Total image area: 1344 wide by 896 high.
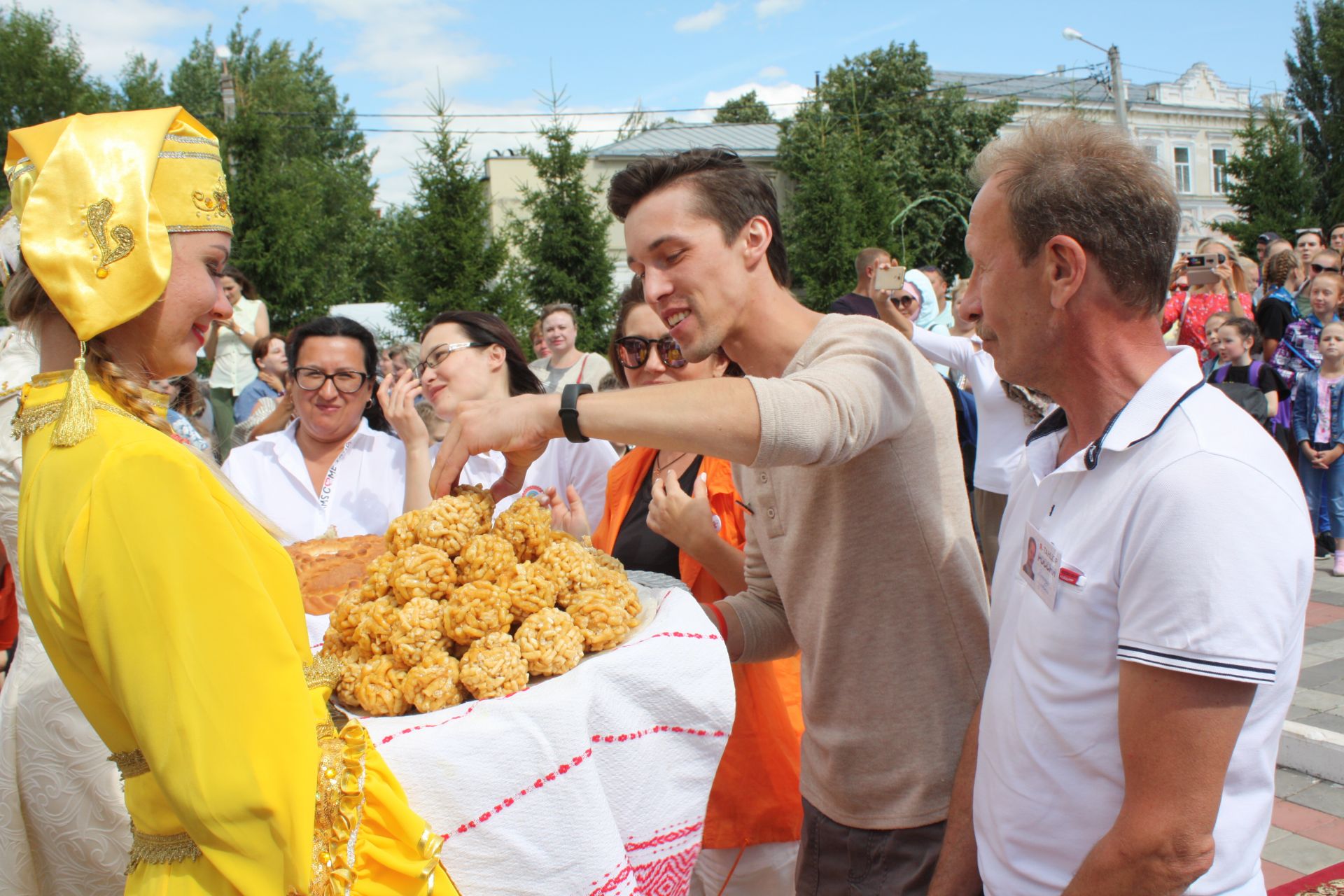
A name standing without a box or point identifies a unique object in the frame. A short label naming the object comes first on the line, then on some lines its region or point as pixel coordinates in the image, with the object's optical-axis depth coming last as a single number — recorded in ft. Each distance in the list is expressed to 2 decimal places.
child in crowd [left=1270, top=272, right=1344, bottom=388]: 29.27
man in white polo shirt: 4.36
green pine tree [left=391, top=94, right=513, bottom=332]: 52.95
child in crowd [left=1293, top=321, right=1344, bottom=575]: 28.35
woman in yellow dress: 4.41
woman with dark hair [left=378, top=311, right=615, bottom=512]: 13.69
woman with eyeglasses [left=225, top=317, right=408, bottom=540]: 13.34
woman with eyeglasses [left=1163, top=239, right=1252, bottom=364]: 30.30
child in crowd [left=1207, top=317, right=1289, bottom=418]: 28.22
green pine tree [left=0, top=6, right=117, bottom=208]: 74.18
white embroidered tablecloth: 4.81
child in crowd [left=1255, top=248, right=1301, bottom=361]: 31.63
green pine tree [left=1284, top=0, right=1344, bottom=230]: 127.54
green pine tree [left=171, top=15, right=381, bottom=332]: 50.42
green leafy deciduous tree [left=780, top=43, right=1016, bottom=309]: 87.35
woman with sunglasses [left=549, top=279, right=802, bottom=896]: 8.70
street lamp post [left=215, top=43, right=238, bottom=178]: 59.41
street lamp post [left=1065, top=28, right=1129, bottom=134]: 76.86
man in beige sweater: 5.63
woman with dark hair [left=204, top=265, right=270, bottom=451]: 30.99
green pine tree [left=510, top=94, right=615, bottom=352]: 64.08
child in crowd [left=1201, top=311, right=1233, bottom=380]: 28.96
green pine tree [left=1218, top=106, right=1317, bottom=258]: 93.56
